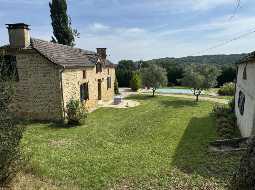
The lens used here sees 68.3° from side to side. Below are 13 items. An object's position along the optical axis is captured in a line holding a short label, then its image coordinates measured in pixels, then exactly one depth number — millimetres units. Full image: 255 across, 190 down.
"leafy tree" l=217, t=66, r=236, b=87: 32838
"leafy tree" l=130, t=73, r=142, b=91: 29784
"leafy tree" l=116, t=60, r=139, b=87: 34778
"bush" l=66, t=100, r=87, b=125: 13318
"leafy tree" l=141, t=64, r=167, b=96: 24021
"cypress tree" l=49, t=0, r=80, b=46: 27007
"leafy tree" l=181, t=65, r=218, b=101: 20828
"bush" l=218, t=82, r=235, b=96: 25398
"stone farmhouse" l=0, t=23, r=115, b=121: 13376
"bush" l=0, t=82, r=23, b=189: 5184
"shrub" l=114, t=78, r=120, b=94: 26798
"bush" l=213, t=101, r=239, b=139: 10851
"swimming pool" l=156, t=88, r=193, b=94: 28777
